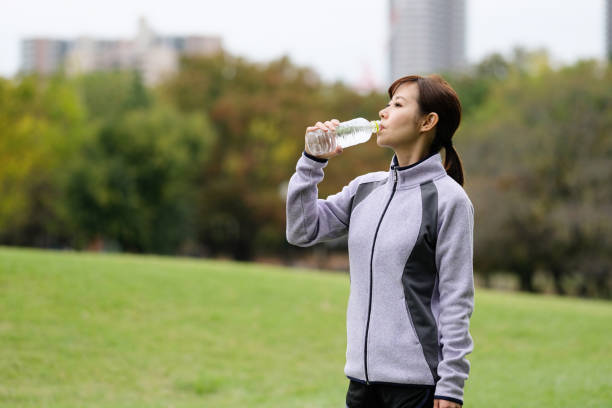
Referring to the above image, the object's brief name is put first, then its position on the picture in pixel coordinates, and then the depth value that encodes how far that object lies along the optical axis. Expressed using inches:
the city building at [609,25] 4672.7
